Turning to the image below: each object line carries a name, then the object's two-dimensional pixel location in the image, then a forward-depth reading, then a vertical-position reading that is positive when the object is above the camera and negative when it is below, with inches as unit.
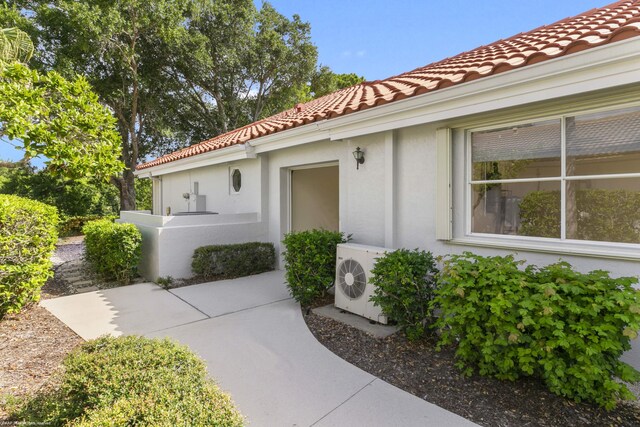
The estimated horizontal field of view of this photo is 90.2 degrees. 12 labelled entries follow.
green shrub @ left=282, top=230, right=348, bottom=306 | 219.5 -39.6
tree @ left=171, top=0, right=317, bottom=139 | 808.9 +386.3
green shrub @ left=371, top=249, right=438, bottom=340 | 165.5 -44.1
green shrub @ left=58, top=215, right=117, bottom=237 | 735.7 -39.0
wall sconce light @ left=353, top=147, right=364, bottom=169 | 233.5 +38.0
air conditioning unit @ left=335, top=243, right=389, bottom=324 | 193.3 -46.1
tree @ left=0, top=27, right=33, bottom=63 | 167.6 +96.4
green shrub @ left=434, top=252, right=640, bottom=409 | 107.0 -42.8
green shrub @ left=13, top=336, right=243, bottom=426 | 75.8 -48.4
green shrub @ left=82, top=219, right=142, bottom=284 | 287.9 -38.7
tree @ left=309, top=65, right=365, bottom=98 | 976.9 +390.6
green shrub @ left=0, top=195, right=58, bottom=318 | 191.6 -26.6
